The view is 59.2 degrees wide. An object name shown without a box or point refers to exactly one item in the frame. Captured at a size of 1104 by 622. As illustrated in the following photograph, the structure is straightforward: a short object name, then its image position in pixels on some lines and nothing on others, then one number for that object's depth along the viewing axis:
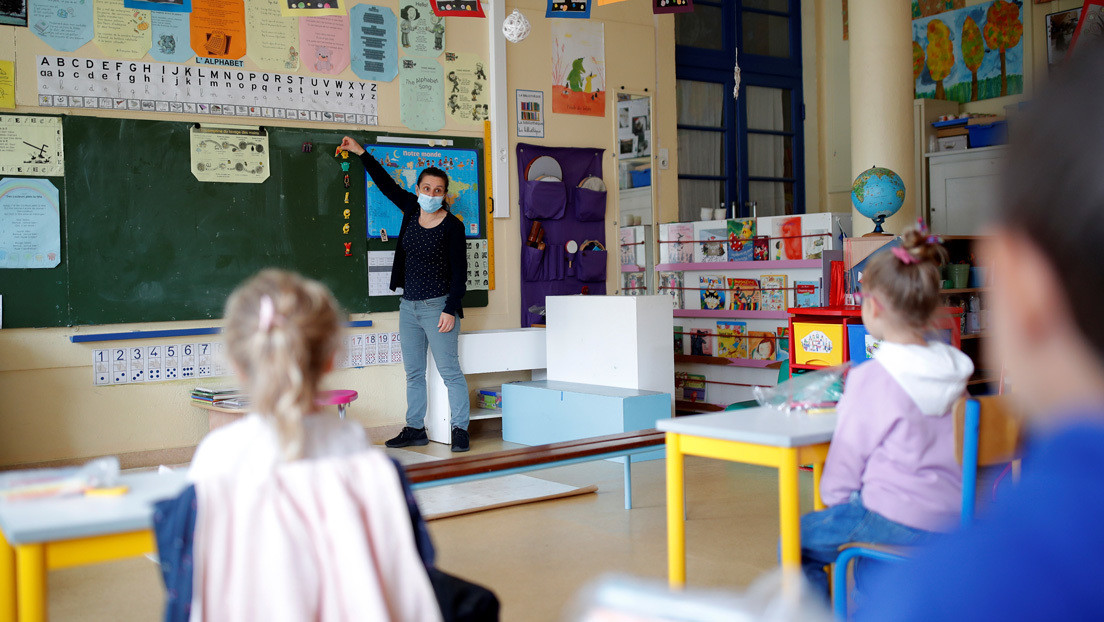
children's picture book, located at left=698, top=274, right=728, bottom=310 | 6.53
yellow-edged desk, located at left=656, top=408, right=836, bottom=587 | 2.32
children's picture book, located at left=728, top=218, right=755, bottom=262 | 6.30
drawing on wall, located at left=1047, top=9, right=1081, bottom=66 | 7.25
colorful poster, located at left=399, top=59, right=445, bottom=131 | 5.91
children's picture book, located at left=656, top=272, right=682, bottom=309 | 6.84
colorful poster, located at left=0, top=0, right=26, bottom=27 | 4.80
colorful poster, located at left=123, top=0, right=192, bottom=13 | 5.08
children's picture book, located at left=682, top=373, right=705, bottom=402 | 6.70
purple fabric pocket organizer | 6.38
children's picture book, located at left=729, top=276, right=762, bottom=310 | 6.29
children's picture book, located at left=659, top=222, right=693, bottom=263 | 6.74
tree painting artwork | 7.59
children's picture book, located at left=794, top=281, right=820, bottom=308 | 5.88
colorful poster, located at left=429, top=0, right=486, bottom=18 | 4.70
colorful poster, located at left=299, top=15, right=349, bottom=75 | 5.57
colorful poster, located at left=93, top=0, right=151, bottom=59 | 4.99
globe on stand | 4.78
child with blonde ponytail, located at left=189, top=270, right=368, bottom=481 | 1.52
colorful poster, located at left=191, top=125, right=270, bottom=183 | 5.28
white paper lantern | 5.54
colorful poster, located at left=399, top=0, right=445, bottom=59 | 5.90
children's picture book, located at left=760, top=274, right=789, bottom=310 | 6.12
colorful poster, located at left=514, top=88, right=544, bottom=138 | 6.36
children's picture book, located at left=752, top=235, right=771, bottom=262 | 6.19
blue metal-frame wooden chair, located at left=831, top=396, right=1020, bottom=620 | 2.10
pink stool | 4.72
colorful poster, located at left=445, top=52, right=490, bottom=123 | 6.07
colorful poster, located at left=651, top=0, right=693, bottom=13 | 4.99
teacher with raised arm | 5.51
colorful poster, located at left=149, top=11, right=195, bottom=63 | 5.13
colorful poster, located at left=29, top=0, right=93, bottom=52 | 4.86
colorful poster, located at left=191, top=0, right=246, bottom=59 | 5.23
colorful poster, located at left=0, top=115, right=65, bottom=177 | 4.77
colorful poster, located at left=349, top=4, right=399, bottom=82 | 5.75
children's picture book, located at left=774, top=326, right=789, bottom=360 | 6.13
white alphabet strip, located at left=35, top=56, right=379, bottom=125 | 4.91
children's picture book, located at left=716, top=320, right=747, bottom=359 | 6.40
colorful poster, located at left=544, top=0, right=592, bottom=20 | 4.96
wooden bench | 3.15
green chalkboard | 4.95
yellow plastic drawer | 4.58
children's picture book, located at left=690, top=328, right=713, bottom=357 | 6.64
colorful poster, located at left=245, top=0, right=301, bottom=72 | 5.39
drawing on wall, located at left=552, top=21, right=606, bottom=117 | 6.51
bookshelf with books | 6.12
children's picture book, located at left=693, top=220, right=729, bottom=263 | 6.48
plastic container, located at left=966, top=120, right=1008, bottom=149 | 7.20
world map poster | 5.81
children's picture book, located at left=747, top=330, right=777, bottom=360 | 6.22
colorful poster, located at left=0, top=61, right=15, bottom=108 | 4.77
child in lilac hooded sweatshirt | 2.20
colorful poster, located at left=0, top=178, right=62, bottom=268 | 4.78
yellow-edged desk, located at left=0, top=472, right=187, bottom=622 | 1.61
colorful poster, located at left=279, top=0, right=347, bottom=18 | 4.35
